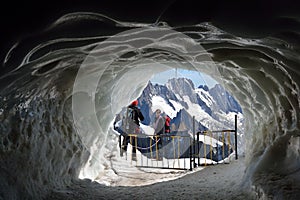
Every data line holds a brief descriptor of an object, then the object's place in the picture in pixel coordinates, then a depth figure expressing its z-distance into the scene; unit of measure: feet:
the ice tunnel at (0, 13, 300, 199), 8.50
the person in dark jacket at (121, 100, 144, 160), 26.89
